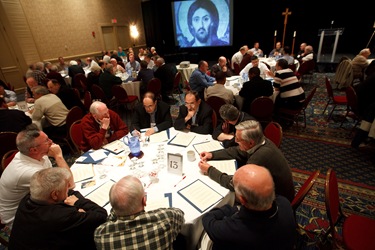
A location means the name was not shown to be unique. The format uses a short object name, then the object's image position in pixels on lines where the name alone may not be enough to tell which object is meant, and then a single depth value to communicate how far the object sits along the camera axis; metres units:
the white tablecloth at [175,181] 1.53
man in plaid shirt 1.19
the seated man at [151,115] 3.10
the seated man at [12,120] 3.25
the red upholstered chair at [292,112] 4.07
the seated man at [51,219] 1.29
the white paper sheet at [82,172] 1.99
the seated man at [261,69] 5.43
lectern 8.53
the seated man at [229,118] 2.51
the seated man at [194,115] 2.89
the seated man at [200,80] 5.17
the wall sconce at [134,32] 13.65
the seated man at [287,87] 4.13
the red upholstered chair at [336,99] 4.36
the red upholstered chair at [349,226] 1.57
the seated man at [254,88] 3.96
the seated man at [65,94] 4.20
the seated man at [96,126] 2.64
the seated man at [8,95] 4.93
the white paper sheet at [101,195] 1.69
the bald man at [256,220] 1.19
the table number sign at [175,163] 1.87
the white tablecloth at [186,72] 7.60
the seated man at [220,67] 6.30
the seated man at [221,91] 4.01
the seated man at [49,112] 3.65
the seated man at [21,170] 1.78
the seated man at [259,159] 1.80
